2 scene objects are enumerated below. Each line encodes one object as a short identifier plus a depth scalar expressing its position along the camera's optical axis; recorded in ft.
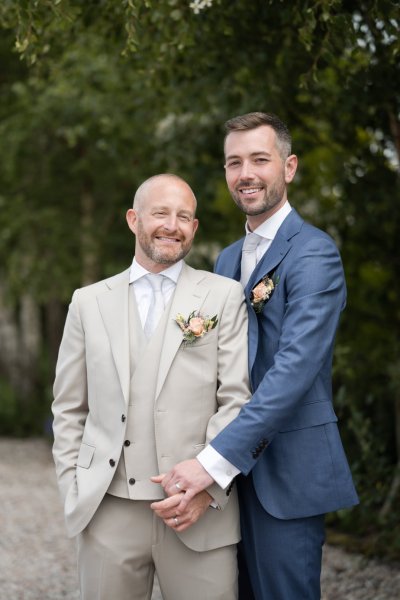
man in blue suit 8.50
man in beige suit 8.88
